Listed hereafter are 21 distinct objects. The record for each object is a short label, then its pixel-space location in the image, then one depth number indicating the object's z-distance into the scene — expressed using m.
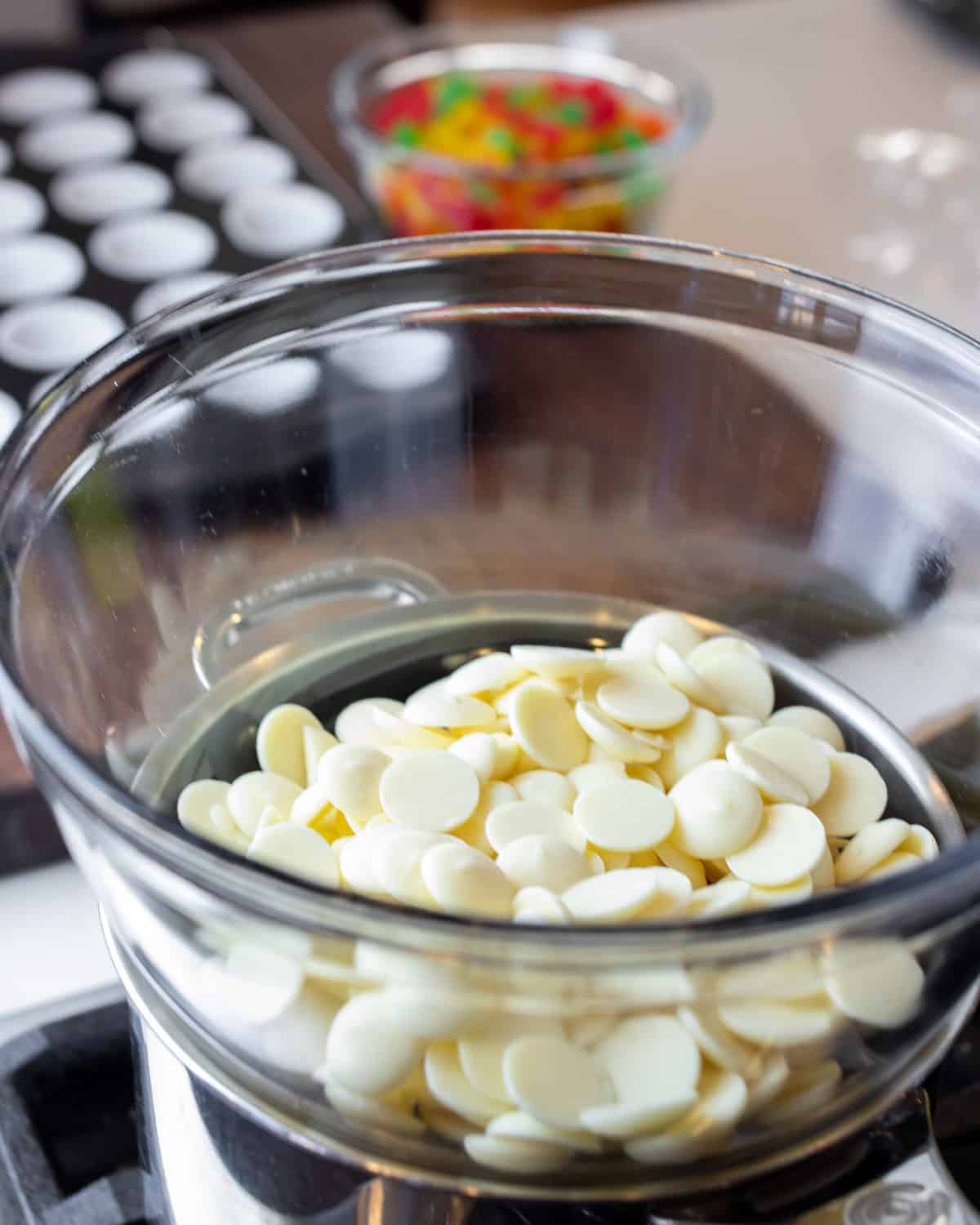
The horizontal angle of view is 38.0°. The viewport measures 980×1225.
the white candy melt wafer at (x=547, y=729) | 0.44
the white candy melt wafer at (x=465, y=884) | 0.37
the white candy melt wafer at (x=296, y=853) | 0.39
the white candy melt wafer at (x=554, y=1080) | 0.33
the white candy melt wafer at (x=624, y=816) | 0.41
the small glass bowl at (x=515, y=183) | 0.92
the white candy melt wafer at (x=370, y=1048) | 0.33
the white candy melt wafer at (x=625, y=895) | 0.37
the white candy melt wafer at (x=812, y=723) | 0.48
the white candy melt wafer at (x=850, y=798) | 0.44
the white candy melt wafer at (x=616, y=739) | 0.44
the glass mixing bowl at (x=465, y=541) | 0.36
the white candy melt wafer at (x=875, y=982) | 0.31
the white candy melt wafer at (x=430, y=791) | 0.41
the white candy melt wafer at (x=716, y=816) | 0.41
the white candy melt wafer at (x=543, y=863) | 0.39
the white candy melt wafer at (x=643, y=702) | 0.45
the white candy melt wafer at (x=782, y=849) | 0.40
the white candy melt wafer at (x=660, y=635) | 0.50
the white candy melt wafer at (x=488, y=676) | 0.47
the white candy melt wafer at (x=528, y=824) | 0.41
